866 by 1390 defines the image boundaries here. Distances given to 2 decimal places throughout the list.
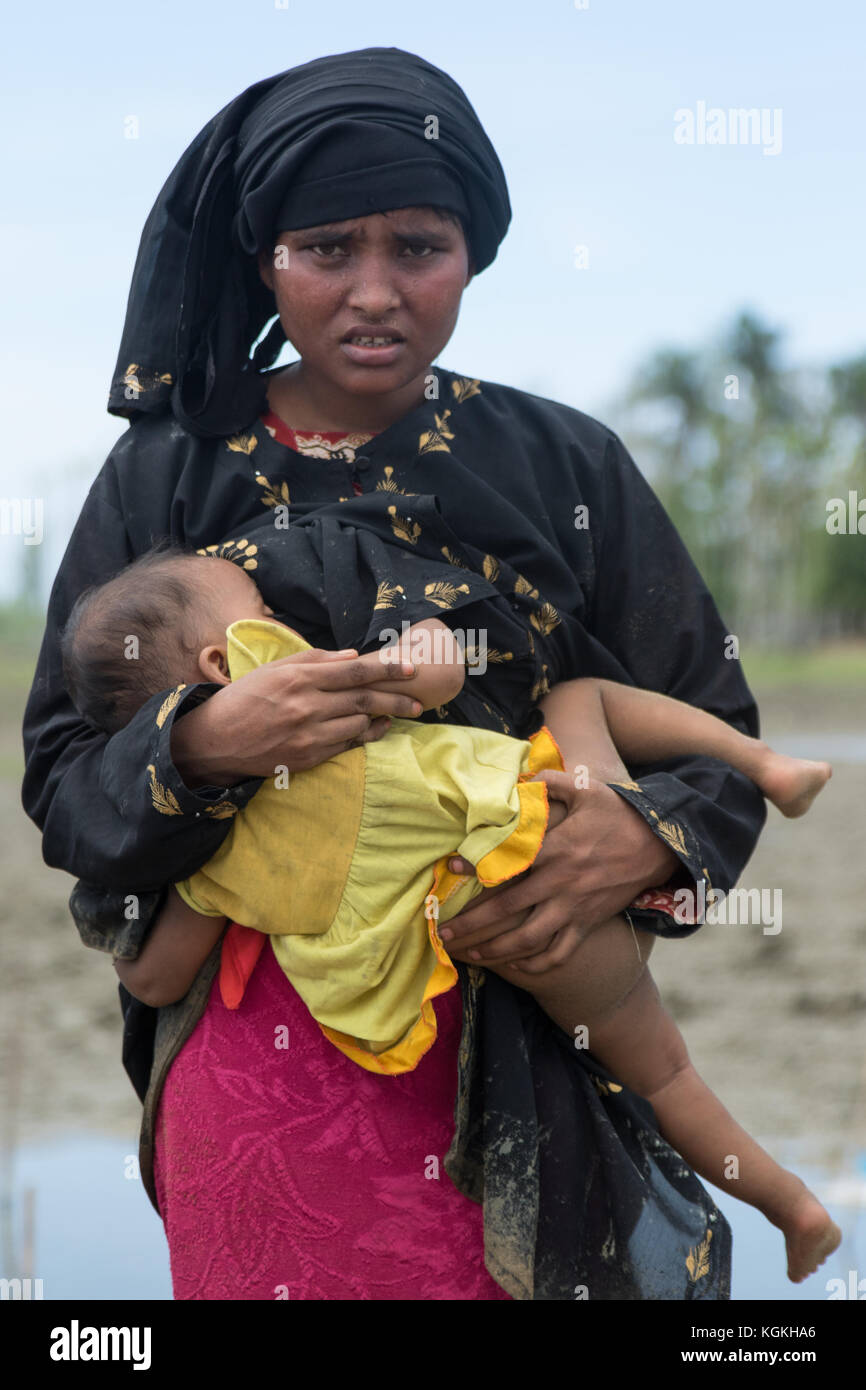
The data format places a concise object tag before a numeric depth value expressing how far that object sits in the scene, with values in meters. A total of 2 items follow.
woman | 2.13
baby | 2.09
